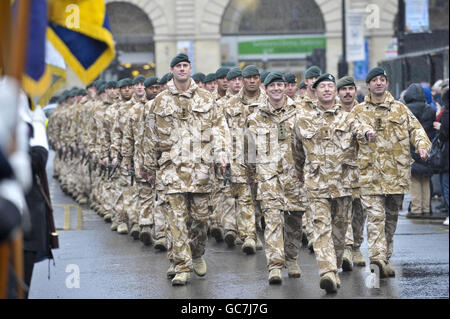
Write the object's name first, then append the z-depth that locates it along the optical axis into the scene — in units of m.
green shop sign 45.62
